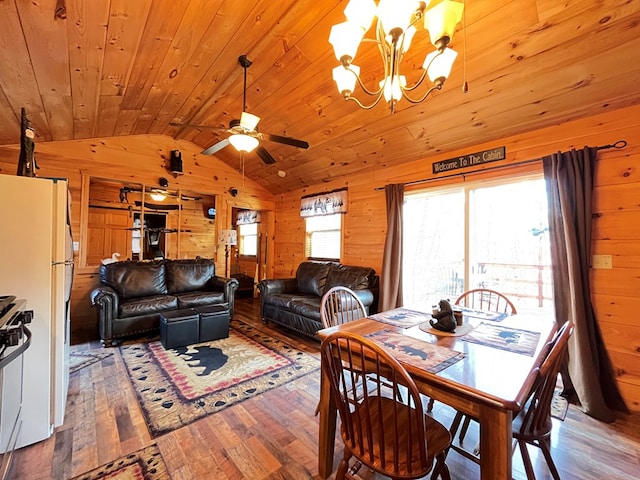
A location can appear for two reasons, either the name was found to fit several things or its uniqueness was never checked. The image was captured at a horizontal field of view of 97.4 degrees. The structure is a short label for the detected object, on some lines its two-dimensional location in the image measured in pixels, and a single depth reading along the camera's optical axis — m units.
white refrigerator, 1.64
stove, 1.02
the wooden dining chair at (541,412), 1.15
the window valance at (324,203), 4.57
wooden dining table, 0.99
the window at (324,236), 4.84
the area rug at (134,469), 1.49
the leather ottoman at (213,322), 3.43
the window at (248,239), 6.96
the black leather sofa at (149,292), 3.29
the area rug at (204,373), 2.11
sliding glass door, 2.81
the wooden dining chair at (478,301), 2.47
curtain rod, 2.25
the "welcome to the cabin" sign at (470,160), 2.90
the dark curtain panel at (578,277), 2.18
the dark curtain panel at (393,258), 3.62
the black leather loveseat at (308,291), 3.54
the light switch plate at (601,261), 2.29
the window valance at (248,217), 6.61
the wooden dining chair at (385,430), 1.05
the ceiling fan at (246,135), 2.58
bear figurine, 1.65
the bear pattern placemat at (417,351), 1.24
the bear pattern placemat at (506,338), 1.43
